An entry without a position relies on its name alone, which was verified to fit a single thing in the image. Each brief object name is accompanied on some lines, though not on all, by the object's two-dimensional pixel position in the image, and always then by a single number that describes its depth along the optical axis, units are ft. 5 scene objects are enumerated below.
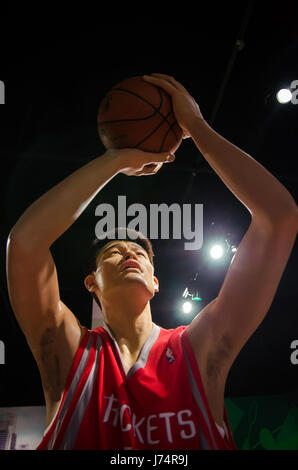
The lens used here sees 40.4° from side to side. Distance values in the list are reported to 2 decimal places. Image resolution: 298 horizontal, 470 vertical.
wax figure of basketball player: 4.44
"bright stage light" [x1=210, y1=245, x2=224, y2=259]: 18.67
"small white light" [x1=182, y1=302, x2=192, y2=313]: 22.11
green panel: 19.38
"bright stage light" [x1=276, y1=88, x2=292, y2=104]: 12.05
